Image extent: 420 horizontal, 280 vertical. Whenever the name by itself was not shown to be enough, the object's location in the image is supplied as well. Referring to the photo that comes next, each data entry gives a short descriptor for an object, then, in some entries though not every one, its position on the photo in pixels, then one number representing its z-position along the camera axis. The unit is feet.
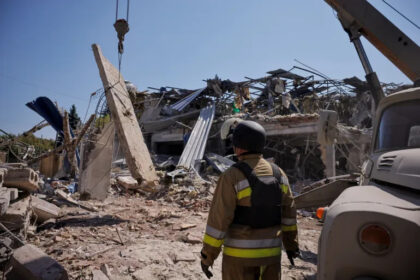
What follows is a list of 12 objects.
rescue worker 5.92
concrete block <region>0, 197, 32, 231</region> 12.20
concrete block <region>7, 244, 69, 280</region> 8.89
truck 4.08
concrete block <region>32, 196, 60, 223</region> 15.52
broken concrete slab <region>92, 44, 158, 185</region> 18.06
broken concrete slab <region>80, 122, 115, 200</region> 19.21
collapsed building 13.61
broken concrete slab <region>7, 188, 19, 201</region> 13.24
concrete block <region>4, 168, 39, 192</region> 14.19
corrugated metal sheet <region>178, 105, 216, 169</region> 35.01
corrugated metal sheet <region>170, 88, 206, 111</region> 46.97
